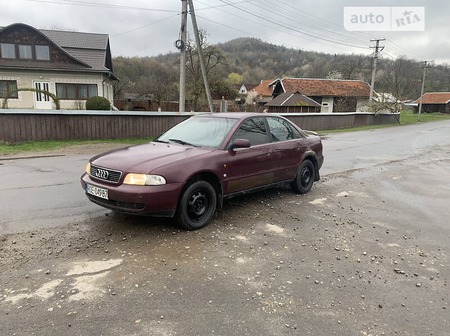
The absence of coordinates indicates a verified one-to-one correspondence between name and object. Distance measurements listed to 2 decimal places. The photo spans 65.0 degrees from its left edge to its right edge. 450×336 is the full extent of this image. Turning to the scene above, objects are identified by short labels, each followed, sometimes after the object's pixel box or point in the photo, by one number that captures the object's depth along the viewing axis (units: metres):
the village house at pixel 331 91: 49.78
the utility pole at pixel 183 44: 16.53
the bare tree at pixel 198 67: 38.12
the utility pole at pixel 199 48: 16.84
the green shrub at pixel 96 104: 23.53
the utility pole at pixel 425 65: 52.96
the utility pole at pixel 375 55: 35.38
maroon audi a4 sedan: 4.39
